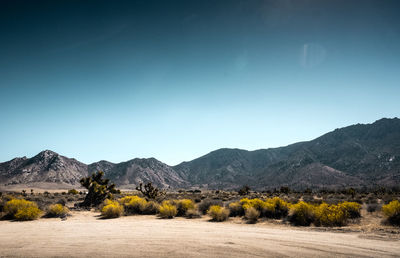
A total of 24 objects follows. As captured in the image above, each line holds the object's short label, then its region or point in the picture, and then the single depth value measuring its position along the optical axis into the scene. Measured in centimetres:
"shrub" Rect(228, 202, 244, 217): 1862
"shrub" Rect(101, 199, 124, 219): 1897
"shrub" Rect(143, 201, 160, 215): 2102
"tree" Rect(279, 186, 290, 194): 5478
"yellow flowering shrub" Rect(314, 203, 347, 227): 1312
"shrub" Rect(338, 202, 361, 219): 1567
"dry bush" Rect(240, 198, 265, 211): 1793
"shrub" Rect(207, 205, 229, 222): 1680
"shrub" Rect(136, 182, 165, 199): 3384
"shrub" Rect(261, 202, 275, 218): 1711
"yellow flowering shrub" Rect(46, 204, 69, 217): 1838
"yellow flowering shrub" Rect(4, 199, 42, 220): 1656
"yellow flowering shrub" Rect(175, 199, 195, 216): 1962
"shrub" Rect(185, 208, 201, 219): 1868
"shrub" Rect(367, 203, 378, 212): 1805
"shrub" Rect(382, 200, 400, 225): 1274
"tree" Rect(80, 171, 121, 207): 2848
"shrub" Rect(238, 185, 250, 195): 5413
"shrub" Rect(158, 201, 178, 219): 1853
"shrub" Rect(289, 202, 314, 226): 1421
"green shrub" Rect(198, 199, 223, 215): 2041
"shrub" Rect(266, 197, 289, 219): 1714
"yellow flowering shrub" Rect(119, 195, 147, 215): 2114
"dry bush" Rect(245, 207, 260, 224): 1595
